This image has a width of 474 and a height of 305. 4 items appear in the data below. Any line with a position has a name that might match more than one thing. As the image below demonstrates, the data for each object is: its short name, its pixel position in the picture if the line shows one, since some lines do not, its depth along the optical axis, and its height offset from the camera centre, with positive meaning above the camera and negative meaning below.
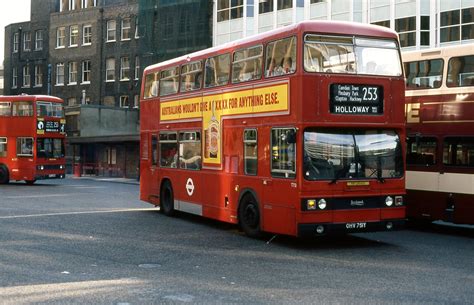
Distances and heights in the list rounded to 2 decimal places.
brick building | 50.06 +8.86
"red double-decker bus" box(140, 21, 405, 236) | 12.35 +0.57
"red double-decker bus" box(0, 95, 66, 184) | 34.69 +1.12
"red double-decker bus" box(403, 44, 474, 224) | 14.68 +0.61
